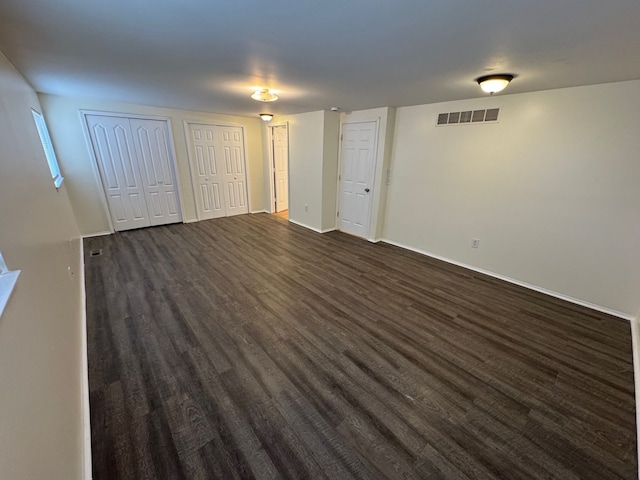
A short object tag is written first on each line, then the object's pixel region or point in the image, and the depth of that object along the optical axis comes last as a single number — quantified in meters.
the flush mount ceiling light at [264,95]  3.07
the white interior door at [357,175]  4.50
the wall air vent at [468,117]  3.20
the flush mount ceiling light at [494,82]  2.27
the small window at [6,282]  0.76
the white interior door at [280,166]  6.10
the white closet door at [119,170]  4.43
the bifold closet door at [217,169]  5.45
